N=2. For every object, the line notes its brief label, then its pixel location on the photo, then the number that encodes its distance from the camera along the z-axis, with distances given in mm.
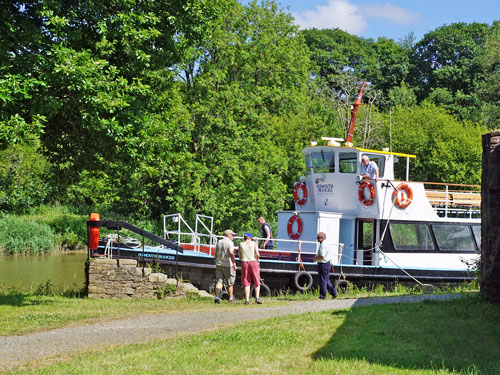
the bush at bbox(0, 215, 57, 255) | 36875
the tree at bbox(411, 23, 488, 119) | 59531
